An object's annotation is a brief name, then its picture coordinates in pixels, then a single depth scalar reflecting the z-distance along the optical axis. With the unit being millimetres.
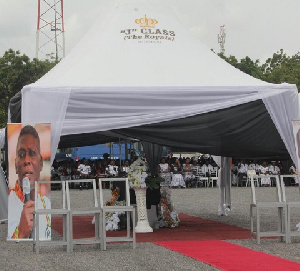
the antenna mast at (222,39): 58995
